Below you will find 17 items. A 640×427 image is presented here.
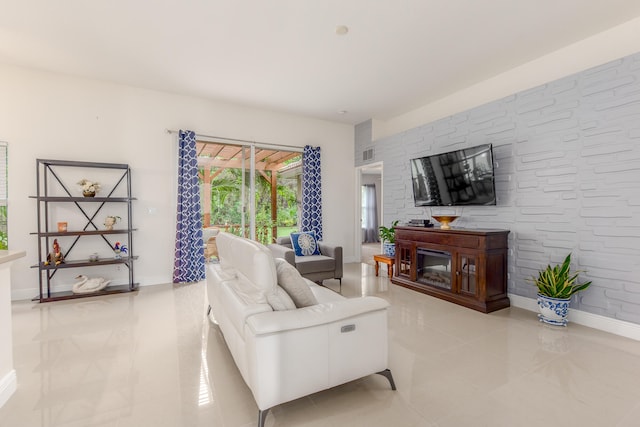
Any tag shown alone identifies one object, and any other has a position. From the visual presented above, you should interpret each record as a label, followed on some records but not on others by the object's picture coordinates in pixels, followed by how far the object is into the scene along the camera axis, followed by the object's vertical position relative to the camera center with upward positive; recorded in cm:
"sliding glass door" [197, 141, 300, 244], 503 +46
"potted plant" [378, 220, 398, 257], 500 -48
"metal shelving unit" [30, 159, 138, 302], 373 -7
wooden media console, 326 -69
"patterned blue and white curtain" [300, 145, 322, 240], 570 +43
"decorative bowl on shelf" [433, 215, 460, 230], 387 -10
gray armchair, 394 -71
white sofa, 148 -71
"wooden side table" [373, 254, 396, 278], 472 -82
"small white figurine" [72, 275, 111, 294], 384 -97
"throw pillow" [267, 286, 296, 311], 170 -53
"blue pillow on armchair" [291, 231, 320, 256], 439 -49
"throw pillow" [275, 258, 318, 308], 183 -49
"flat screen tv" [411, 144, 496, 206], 361 +47
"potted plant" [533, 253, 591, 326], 282 -82
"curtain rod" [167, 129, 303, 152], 477 +130
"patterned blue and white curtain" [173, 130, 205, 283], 452 -9
